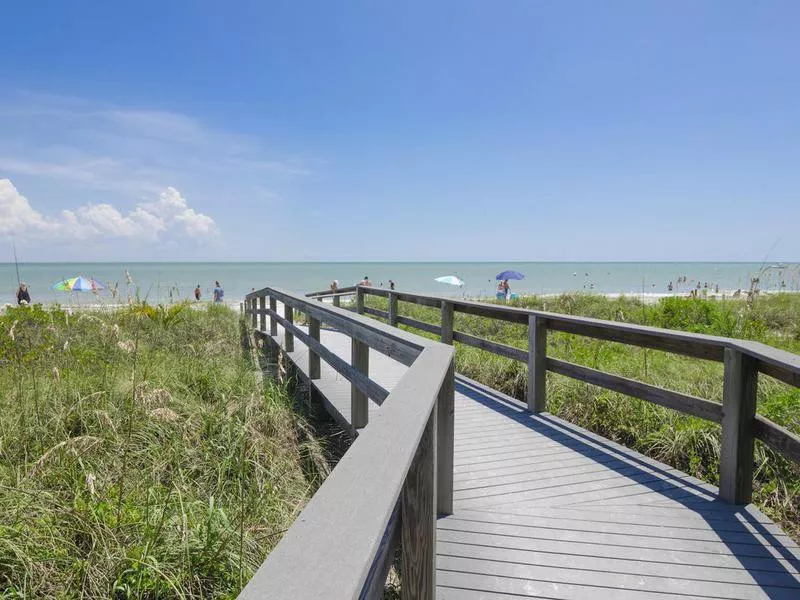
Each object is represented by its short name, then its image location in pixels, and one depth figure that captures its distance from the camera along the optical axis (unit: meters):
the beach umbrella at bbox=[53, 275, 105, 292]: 13.06
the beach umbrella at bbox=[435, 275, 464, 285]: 27.11
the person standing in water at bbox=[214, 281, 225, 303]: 25.62
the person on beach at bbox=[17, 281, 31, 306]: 17.11
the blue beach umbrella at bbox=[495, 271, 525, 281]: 24.86
